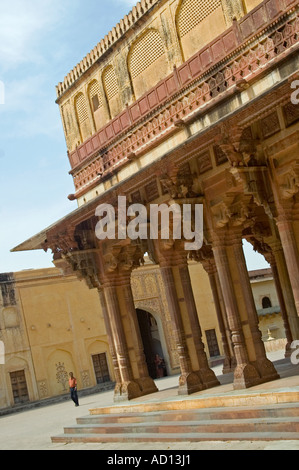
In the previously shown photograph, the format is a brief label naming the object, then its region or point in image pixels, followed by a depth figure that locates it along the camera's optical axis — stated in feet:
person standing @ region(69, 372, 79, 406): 69.95
